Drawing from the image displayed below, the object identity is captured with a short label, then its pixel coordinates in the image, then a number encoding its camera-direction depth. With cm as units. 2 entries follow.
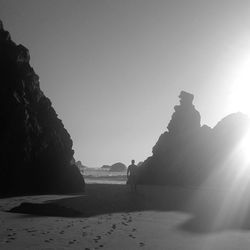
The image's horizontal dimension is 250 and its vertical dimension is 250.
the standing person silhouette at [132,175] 3036
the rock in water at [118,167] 18542
